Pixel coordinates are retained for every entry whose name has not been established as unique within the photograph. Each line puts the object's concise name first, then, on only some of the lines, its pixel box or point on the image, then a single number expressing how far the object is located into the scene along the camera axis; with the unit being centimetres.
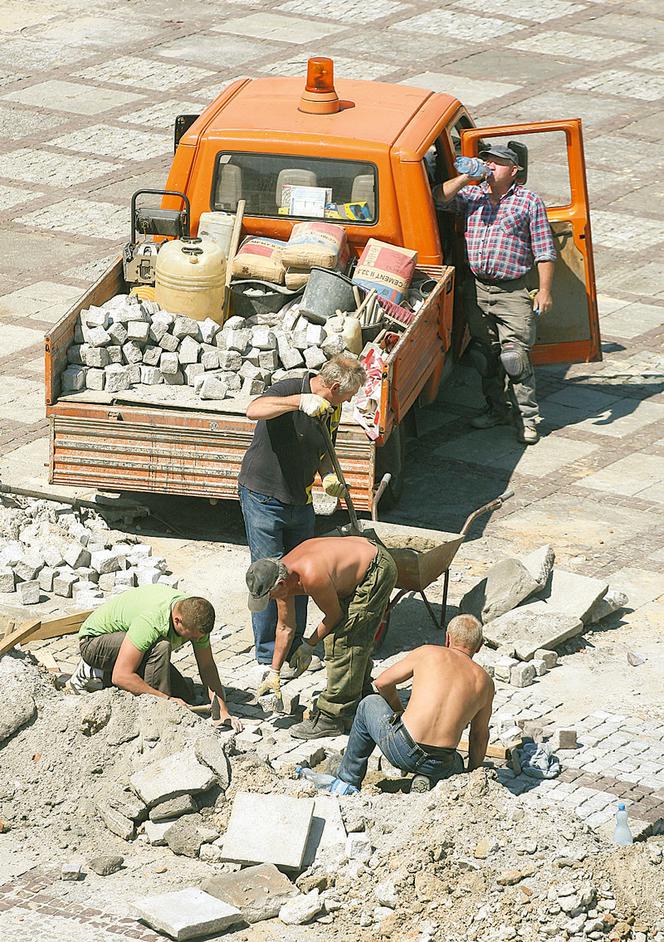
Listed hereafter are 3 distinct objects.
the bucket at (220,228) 2414
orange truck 2103
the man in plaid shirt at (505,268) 2464
